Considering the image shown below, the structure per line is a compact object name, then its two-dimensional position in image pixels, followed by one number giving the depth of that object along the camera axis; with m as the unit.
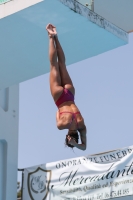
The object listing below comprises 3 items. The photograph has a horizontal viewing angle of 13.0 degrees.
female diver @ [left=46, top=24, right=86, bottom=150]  7.23
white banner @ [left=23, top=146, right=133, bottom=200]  11.52
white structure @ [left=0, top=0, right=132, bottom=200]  10.32
